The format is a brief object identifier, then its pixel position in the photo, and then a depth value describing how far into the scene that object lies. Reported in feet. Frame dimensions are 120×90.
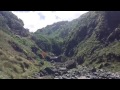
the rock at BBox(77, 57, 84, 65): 144.54
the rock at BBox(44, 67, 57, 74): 106.51
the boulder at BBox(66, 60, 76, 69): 123.10
